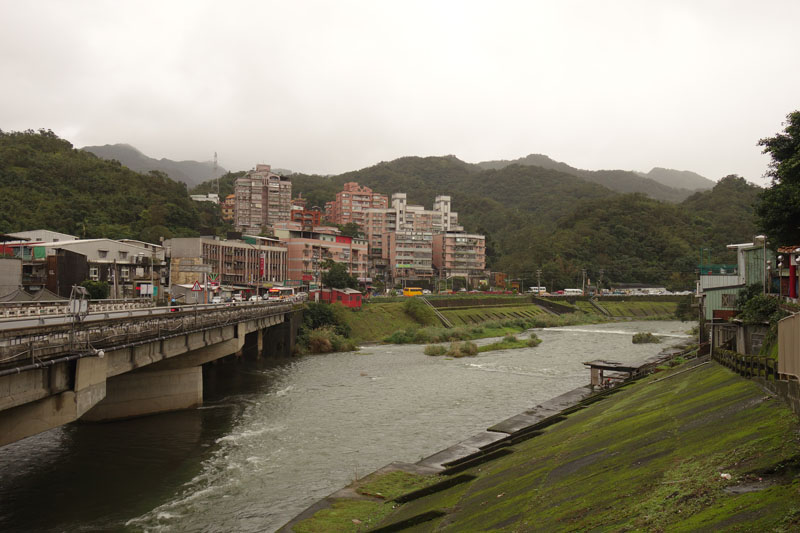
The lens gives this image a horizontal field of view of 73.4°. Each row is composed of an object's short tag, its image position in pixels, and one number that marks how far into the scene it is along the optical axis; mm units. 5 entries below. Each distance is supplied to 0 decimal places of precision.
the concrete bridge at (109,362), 17094
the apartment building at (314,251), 112000
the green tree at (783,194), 27516
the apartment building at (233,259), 85125
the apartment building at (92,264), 60812
